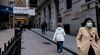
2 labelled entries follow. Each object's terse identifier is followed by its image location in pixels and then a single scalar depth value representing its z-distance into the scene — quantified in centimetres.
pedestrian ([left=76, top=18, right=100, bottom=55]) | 246
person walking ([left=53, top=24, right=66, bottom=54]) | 499
